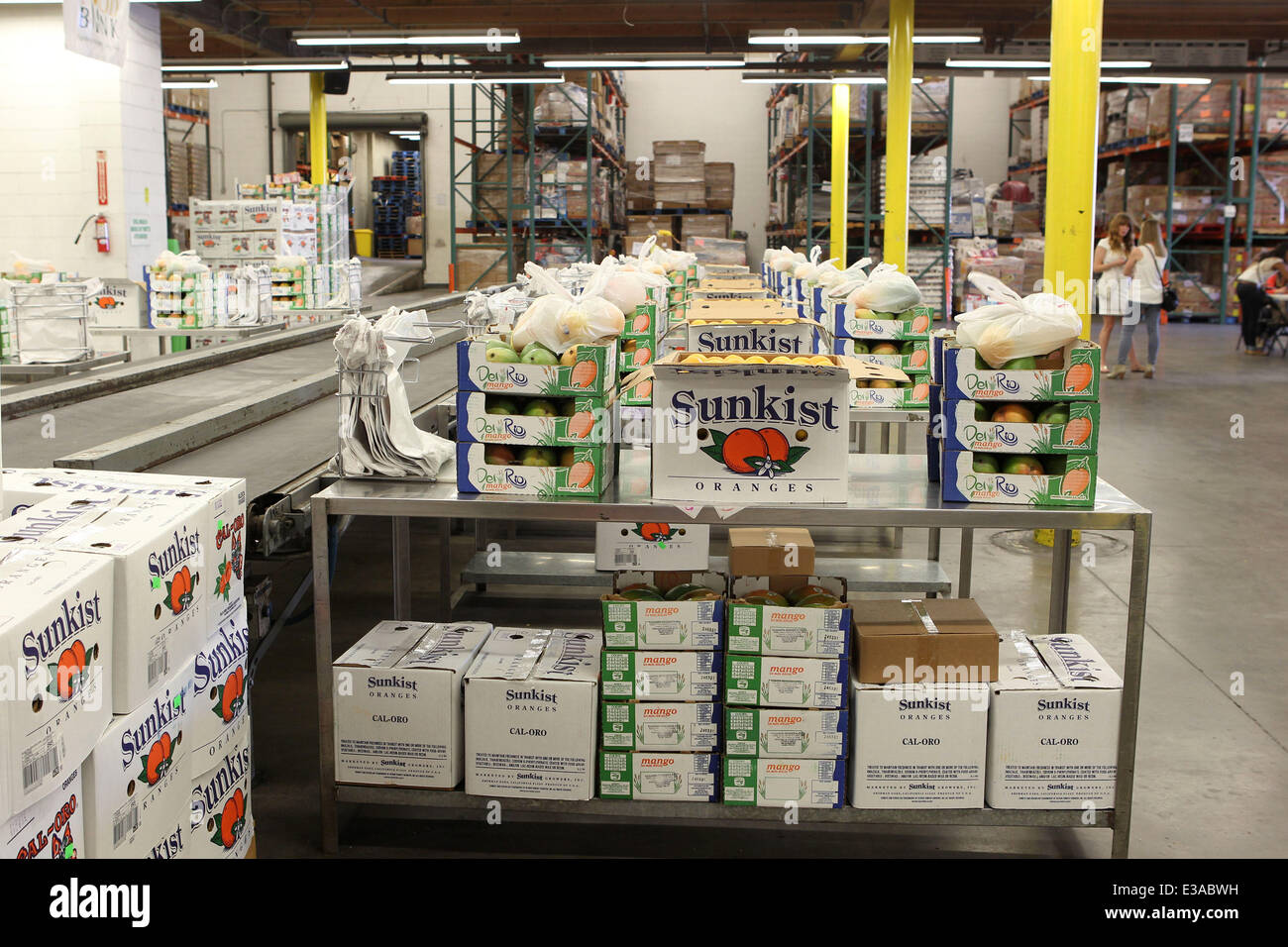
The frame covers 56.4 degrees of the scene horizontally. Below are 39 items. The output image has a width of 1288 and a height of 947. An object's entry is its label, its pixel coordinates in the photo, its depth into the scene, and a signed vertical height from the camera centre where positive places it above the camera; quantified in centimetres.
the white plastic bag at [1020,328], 270 -2
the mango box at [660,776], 280 -107
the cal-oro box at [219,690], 218 -71
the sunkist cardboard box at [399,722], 282 -96
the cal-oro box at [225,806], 220 -94
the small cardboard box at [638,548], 482 -94
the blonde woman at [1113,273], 1137 +45
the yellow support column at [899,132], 1144 +184
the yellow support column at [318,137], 1606 +234
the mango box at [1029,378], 269 -13
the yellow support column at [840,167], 1493 +191
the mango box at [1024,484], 270 -37
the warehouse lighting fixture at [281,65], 1304 +270
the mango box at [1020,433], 269 -25
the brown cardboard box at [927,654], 278 -77
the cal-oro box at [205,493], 220 -33
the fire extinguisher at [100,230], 1126 +75
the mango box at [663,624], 277 -71
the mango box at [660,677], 280 -83
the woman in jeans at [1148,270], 1130 +47
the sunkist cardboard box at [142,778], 181 -74
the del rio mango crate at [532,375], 271 -14
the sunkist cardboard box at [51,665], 155 -49
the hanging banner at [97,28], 632 +154
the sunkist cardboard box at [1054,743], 275 -96
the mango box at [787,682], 275 -83
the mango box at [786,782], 278 -107
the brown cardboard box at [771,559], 301 -61
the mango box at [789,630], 273 -71
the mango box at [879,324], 456 -2
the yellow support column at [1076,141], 581 +86
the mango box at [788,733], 276 -95
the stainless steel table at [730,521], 264 -45
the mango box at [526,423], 271 -24
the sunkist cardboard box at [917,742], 276 -97
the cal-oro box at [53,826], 159 -71
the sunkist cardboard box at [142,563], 188 -41
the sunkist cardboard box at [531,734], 279 -97
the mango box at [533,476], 271 -36
